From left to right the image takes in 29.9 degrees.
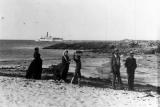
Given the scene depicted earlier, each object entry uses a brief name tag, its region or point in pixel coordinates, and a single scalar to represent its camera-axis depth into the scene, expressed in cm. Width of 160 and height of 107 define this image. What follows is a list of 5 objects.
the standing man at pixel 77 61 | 1253
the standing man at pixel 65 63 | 1316
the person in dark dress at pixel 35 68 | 1352
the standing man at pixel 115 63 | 1227
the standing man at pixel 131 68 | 1253
